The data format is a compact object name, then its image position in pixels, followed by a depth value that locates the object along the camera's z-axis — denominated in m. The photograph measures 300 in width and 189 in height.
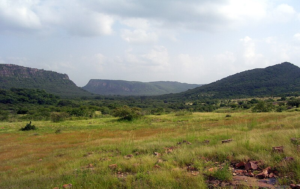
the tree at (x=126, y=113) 38.72
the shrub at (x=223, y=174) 4.79
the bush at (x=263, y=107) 40.69
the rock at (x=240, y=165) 5.66
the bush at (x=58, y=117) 42.53
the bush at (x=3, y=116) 50.20
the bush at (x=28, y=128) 30.52
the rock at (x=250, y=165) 5.32
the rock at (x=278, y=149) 5.95
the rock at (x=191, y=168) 5.91
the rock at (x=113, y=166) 6.98
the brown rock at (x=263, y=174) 4.69
